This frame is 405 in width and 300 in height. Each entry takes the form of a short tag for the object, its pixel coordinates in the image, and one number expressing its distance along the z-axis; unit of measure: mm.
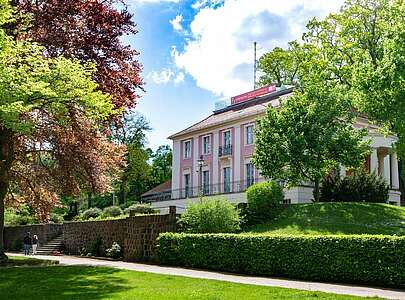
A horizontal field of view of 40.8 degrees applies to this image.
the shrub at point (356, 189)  31134
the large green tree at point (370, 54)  23016
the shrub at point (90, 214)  44553
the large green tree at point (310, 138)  29453
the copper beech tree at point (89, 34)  20219
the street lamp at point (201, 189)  45359
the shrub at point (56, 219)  44475
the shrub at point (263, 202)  27500
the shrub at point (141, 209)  40031
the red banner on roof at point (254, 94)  45625
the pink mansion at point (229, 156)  40312
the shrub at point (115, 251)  28250
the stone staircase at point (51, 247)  36003
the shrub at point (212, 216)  24391
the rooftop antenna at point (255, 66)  55594
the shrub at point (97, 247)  30719
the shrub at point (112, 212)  41531
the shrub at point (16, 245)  40562
